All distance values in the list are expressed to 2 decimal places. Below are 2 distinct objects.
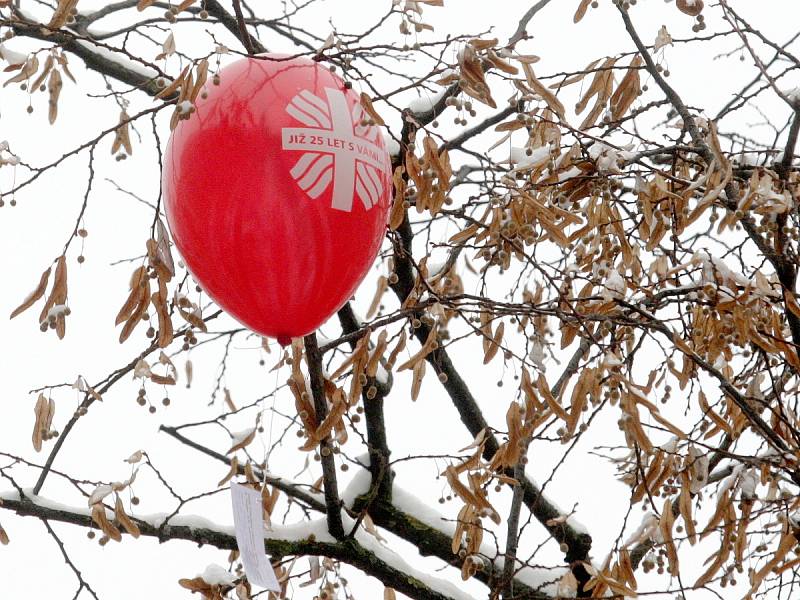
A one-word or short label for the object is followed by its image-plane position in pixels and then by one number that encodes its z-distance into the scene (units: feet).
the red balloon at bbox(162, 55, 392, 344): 19.08
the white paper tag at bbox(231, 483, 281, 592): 19.81
